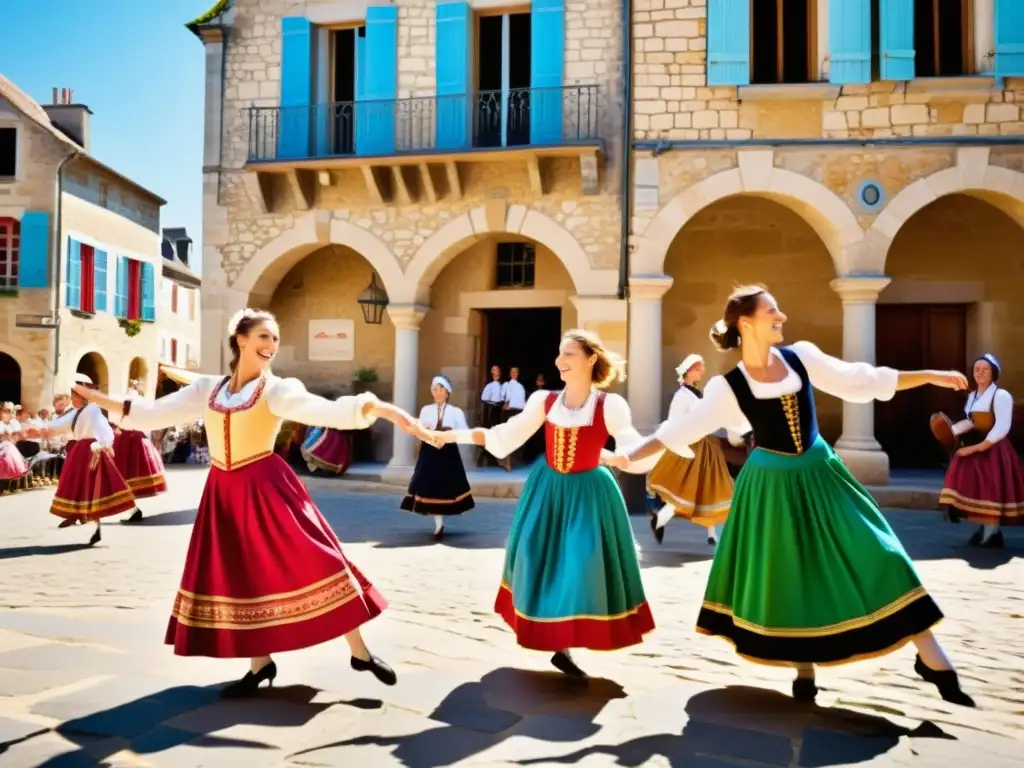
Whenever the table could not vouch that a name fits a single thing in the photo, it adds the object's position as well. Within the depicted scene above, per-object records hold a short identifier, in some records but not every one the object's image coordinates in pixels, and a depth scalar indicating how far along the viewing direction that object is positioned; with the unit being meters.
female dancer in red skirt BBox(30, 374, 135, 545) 8.50
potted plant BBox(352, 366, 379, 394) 15.08
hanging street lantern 15.07
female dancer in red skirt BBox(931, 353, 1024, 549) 8.12
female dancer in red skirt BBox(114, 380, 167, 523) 9.75
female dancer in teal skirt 4.05
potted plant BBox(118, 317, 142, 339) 23.78
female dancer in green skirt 3.58
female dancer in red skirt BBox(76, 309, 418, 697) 3.81
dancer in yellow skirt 7.97
